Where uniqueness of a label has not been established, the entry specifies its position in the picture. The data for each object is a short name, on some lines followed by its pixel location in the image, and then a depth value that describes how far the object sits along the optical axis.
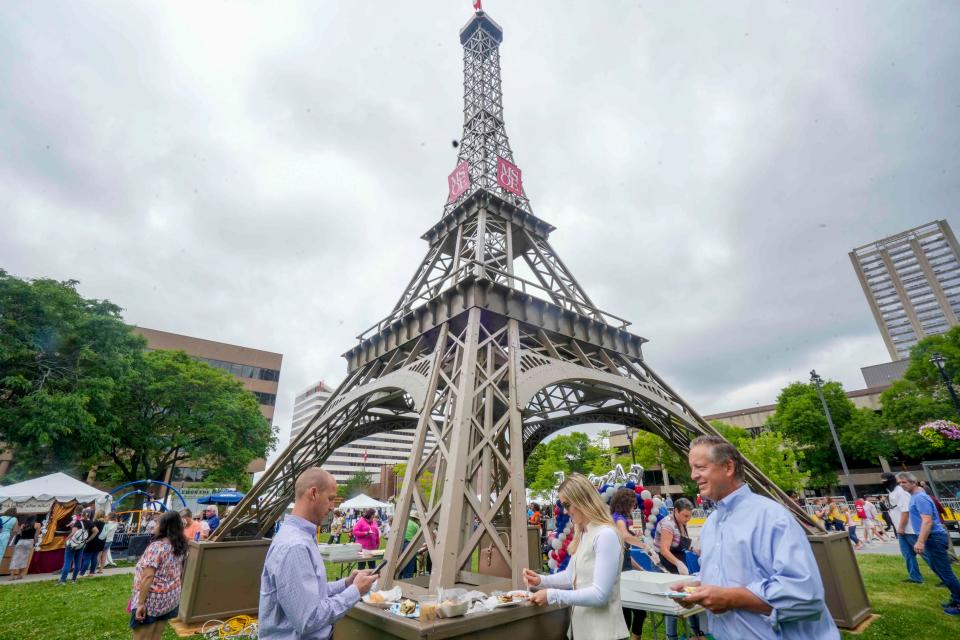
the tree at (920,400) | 35.25
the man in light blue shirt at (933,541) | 7.16
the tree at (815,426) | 42.81
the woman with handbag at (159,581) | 4.44
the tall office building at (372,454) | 117.31
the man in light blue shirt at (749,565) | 2.15
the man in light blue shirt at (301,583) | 2.73
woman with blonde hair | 3.18
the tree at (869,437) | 40.59
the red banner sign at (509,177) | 18.08
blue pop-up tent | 27.97
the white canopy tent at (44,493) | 15.09
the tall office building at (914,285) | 87.19
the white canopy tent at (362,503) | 26.95
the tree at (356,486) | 82.29
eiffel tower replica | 7.40
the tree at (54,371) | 19.31
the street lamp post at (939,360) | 15.92
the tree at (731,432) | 43.38
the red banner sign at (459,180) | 18.10
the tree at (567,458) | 51.32
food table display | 3.94
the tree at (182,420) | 26.73
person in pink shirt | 12.84
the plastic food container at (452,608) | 3.90
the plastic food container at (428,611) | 3.93
